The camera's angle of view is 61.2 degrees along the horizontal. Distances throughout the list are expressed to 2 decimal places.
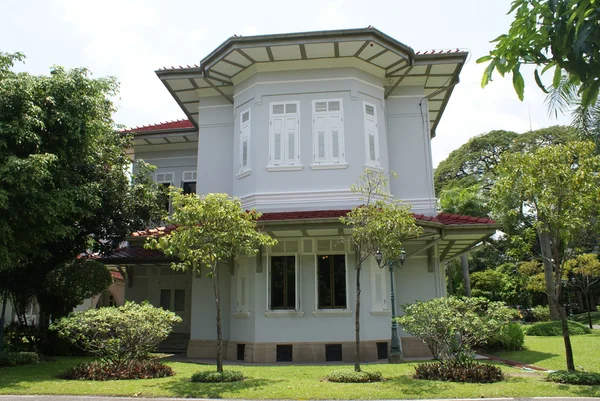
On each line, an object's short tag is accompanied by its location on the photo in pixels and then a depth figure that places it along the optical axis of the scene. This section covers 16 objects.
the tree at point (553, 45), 3.34
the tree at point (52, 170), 11.50
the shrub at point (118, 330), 10.80
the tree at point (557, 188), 10.41
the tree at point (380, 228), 10.46
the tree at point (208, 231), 10.28
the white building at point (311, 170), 14.06
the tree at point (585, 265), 30.39
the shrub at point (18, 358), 12.77
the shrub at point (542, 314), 32.75
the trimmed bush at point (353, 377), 9.90
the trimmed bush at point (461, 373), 9.70
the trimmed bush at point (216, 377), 10.02
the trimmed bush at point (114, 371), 10.52
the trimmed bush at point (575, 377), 9.34
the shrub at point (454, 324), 10.06
